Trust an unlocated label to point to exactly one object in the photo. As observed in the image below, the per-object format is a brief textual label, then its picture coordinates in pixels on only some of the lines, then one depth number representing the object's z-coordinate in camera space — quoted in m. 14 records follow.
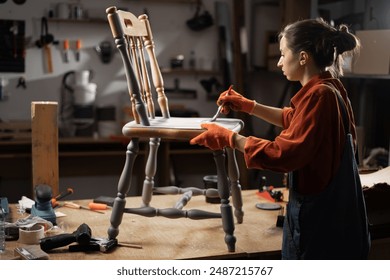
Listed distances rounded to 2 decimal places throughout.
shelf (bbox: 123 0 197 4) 4.50
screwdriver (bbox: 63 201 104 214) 2.45
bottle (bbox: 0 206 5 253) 1.89
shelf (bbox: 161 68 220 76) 4.50
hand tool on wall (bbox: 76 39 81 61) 4.34
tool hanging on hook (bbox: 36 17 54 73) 4.25
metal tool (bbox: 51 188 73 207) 2.43
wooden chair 1.89
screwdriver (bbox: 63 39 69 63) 4.32
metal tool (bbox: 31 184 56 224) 2.15
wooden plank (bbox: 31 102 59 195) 2.39
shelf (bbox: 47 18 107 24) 4.26
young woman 1.51
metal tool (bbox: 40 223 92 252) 1.87
